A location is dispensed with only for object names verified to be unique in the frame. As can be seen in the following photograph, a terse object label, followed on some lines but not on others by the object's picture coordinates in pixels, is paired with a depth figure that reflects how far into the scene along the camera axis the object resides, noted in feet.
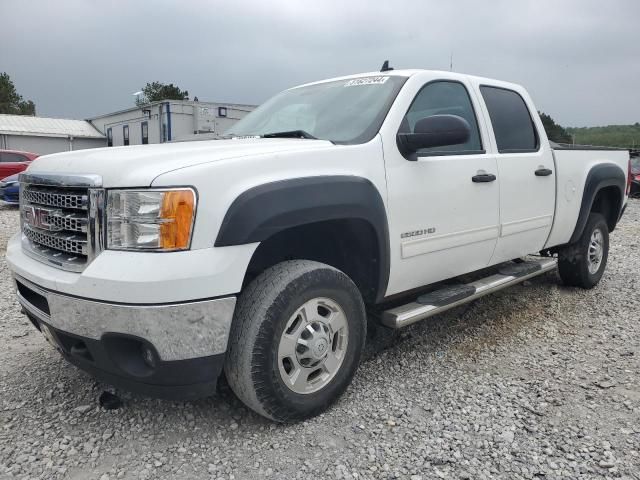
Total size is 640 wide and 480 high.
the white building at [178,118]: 49.70
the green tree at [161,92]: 182.09
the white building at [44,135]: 98.78
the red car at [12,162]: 48.67
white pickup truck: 7.00
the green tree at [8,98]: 164.66
